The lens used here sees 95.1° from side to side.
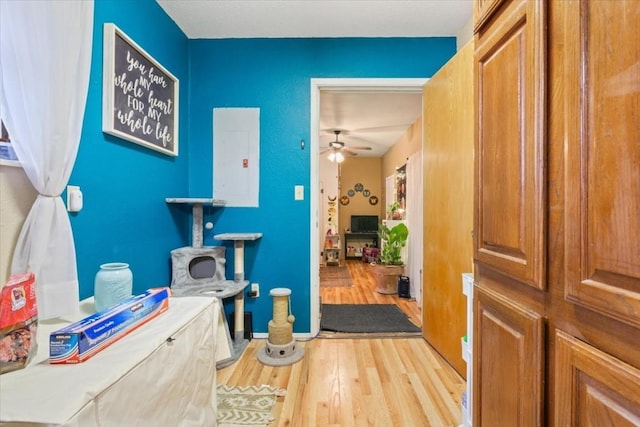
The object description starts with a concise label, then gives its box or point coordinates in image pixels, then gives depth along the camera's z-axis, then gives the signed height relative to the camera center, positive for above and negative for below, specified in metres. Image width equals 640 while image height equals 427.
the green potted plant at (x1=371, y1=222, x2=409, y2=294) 3.92 -0.62
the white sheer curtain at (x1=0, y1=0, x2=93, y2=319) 0.98 +0.34
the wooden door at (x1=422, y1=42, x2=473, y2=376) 1.83 +0.11
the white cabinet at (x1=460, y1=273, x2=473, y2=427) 1.26 -0.62
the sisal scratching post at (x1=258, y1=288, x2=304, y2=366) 2.10 -0.90
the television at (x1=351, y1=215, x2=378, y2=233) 6.88 -0.17
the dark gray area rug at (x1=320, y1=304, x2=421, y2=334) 2.65 -1.01
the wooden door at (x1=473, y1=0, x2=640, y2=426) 0.51 +0.01
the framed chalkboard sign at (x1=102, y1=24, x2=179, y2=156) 1.49 +0.72
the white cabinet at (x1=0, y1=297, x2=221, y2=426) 0.63 -0.41
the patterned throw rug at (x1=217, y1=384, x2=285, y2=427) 1.50 -1.04
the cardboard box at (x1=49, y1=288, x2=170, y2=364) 0.77 -0.34
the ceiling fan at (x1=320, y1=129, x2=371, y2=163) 4.93 +1.23
